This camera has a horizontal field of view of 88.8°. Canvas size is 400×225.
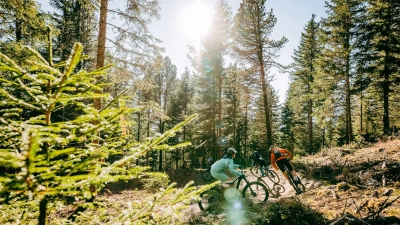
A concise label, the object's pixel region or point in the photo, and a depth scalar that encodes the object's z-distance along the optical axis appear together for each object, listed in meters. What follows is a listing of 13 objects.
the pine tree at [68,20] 15.91
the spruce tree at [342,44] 18.77
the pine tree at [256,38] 16.44
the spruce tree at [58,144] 1.07
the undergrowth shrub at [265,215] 5.60
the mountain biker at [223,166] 7.09
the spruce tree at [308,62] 26.92
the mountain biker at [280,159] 8.62
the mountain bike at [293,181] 8.52
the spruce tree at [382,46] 18.14
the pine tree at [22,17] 8.13
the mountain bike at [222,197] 7.54
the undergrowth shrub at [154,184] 13.14
